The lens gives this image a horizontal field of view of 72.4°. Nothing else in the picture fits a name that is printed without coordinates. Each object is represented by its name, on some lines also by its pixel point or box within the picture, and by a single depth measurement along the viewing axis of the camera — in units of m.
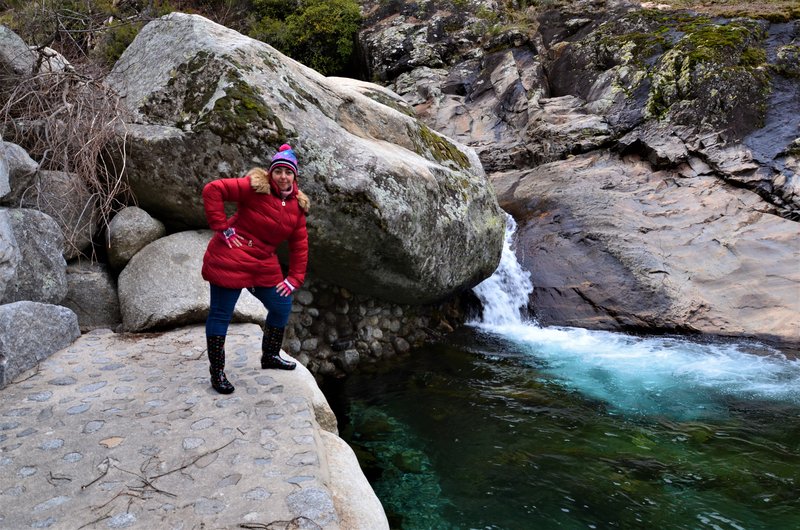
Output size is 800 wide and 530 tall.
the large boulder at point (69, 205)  5.46
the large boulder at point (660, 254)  8.37
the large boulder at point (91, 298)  5.44
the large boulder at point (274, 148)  5.53
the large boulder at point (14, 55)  6.26
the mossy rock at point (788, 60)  11.56
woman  3.88
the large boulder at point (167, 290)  5.29
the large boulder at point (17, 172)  5.12
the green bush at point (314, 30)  15.90
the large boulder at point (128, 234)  5.66
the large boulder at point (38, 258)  4.86
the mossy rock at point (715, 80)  11.19
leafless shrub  5.63
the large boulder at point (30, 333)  3.99
